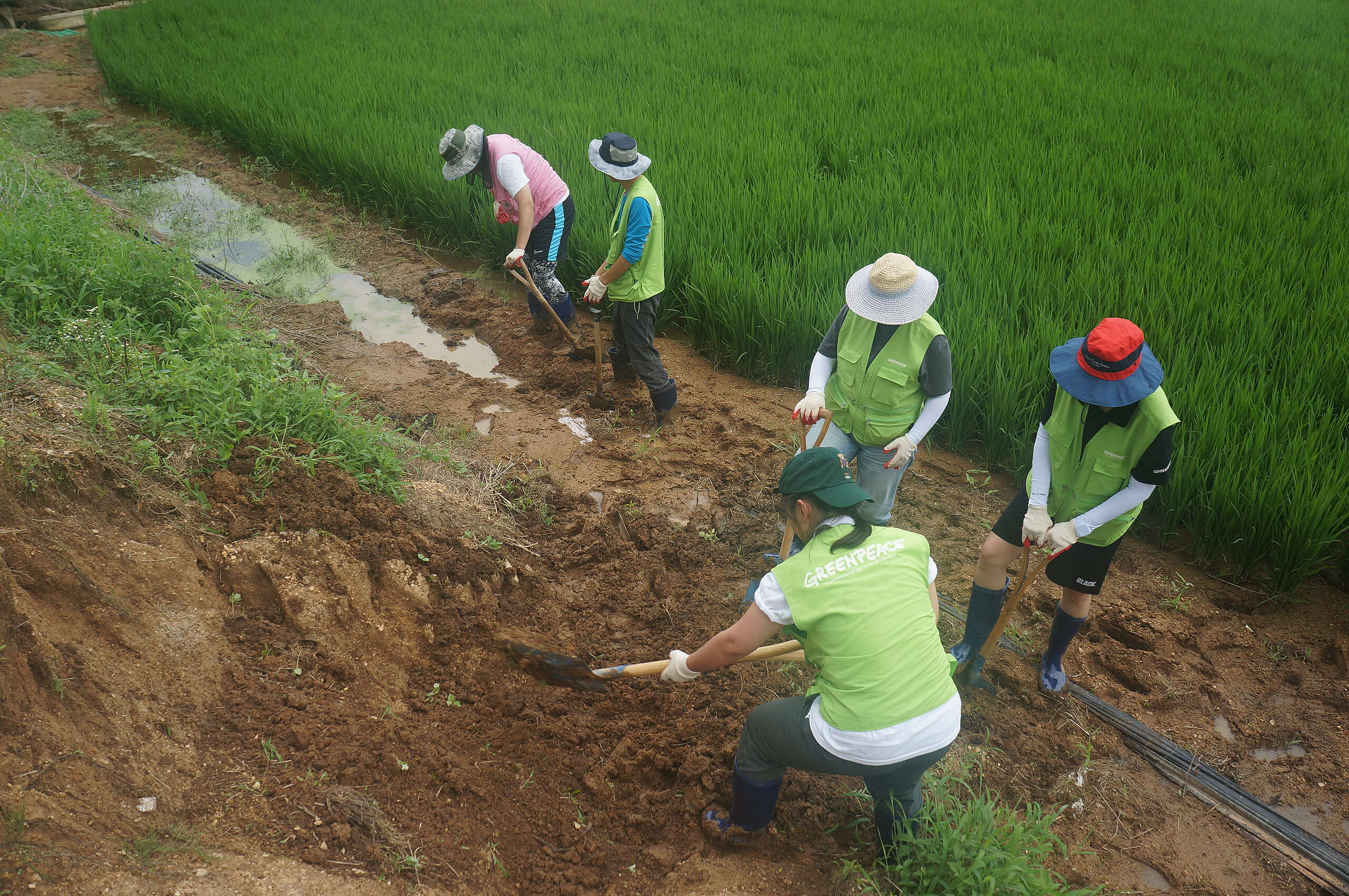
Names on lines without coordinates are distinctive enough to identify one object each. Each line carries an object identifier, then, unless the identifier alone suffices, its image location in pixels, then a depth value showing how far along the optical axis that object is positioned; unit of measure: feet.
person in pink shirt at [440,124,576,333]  14.19
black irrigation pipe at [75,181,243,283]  17.63
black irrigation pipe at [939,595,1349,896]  7.60
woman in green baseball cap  6.01
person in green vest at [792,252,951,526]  8.57
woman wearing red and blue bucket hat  7.32
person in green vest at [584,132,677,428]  11.88
